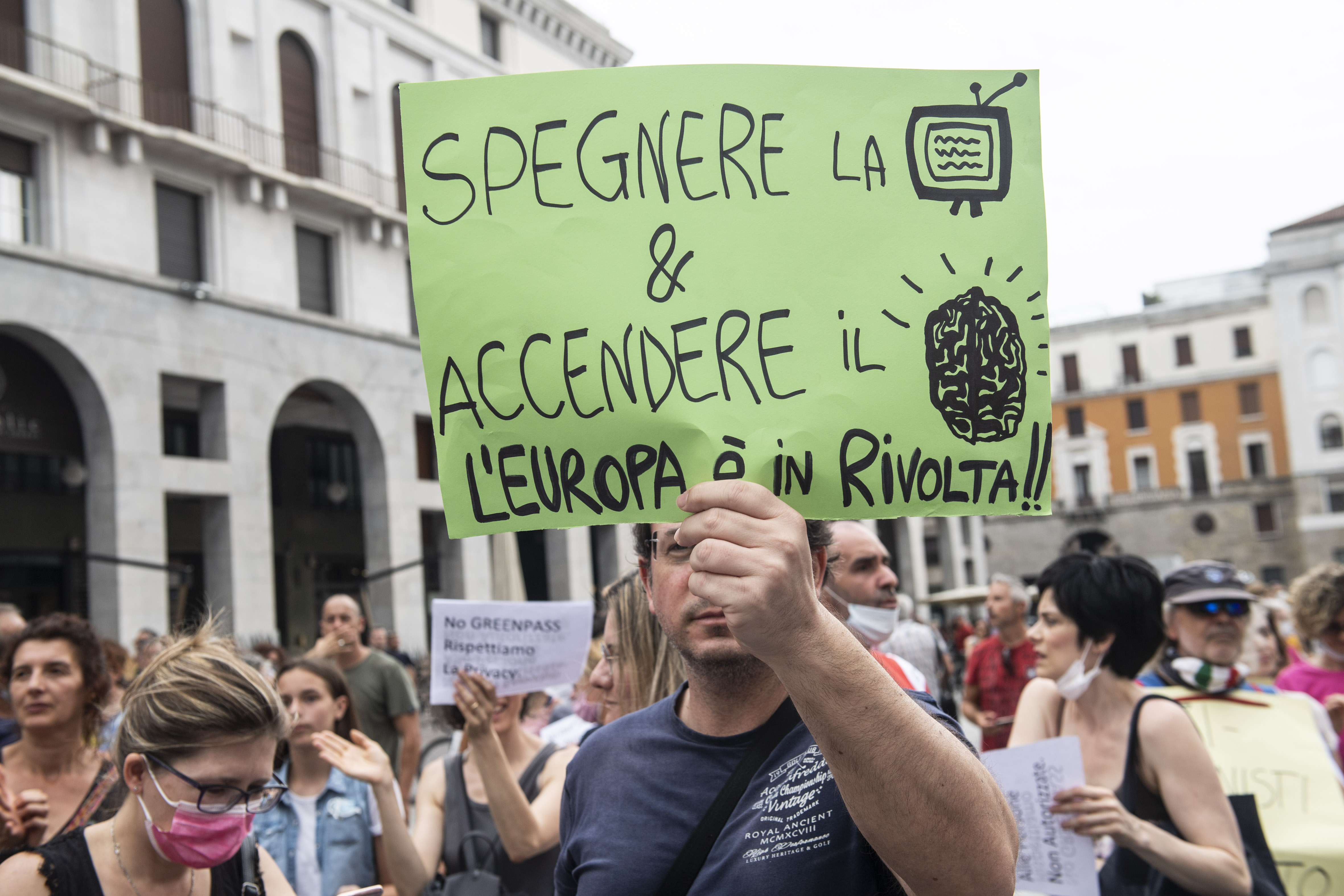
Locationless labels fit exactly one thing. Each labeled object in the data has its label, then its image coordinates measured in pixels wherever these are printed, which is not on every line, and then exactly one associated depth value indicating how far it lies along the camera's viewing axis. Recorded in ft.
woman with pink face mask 8.20
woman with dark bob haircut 9.18
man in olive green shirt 22.41
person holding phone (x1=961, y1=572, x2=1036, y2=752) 24.54
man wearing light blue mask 14.96
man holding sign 4.44
